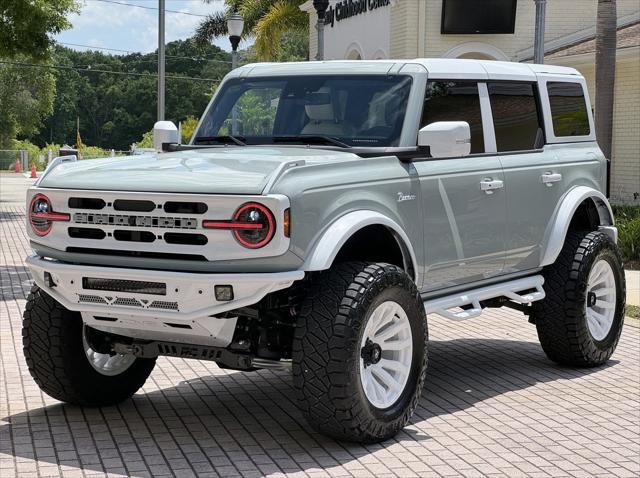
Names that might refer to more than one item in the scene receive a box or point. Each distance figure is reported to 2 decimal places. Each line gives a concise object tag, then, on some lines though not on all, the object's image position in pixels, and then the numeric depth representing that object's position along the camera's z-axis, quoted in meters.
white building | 30.44
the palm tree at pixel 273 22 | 42.72
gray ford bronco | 6.23
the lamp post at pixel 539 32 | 19.70
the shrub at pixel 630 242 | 16.94
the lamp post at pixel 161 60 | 21.98
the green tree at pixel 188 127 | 62.48
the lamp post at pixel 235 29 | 28.08
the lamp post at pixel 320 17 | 24.34
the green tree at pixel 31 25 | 25.31
